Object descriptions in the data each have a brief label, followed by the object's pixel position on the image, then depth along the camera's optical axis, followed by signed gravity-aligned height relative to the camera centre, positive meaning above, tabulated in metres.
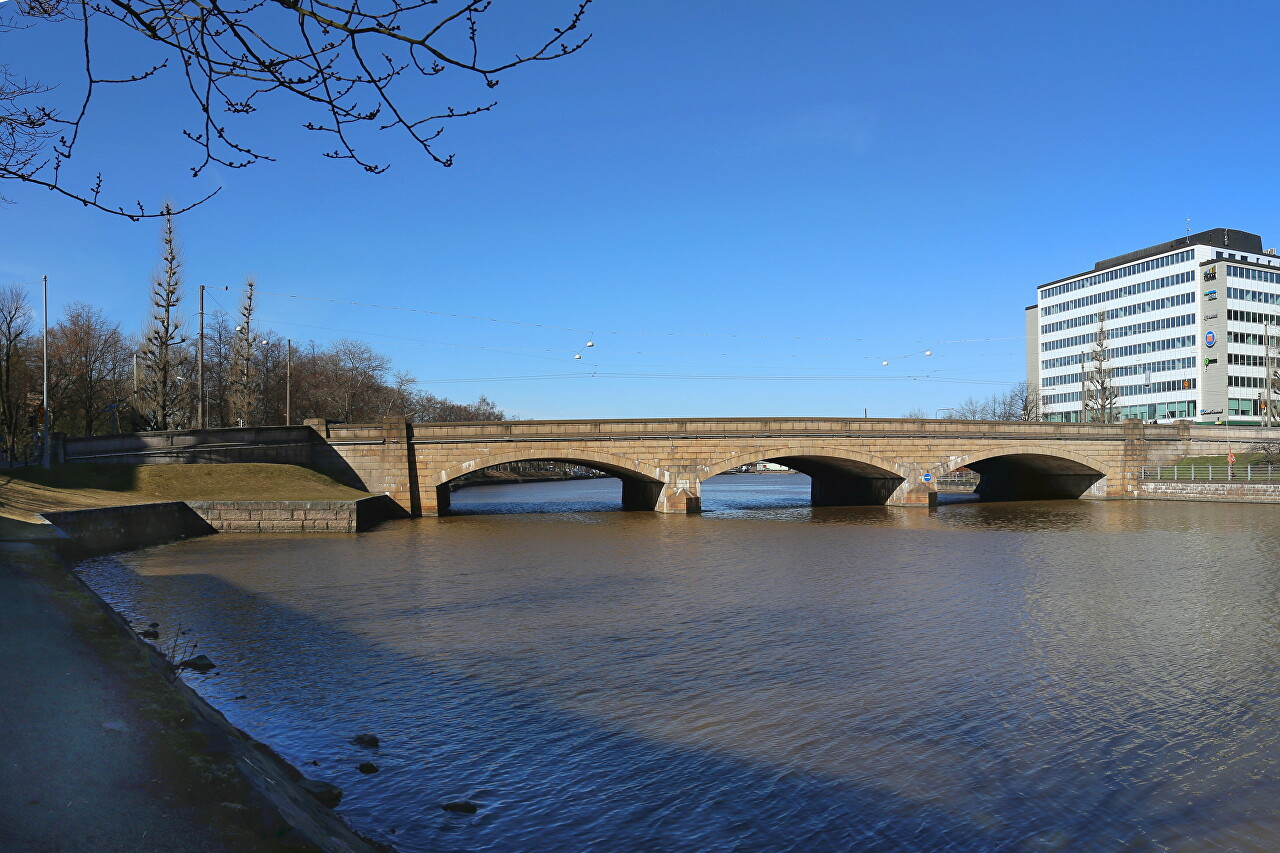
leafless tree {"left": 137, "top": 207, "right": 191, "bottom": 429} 46.84 +4.52
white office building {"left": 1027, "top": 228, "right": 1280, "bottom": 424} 93.19 +11.65
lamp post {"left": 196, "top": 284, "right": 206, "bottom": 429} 43.22 +2.58
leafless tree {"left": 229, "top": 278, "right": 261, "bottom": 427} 57.53 +3.89
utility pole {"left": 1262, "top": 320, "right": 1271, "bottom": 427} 72.26 +4.14
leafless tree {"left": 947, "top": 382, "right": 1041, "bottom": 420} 105.00 +3.25
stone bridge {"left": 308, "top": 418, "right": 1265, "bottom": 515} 45.34 -0.90
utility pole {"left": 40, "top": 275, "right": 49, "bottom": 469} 34.09 +0.04
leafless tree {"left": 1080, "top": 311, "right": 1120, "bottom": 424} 79.68 +4.33
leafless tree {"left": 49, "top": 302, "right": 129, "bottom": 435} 58.00 +4.08
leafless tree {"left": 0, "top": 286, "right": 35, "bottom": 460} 53.16 +3.50
